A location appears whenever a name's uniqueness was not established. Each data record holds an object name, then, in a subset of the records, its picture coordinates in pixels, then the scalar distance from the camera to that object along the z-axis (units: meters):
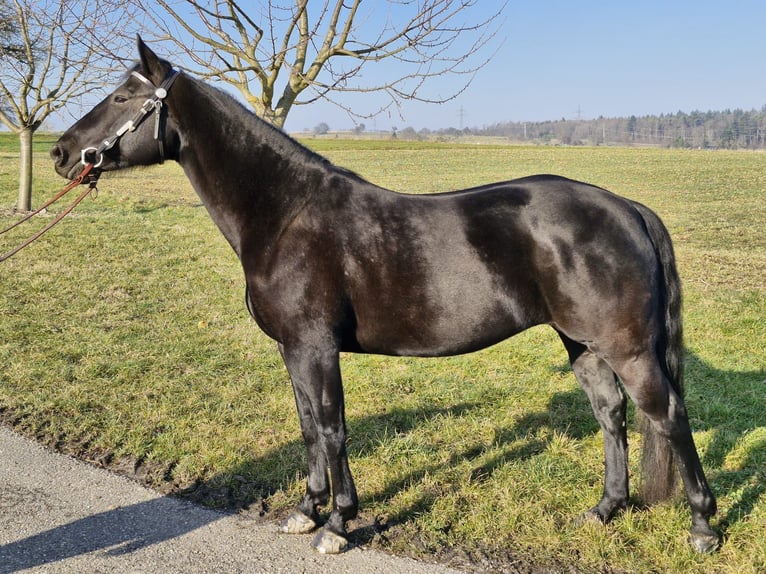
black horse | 3.28
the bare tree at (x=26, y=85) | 14.03
